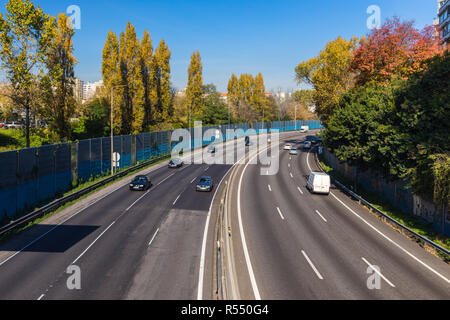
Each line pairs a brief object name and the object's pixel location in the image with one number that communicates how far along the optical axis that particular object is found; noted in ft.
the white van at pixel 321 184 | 98.27
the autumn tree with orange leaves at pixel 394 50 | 117.70
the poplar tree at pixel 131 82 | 159.02
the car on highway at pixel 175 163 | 145.48
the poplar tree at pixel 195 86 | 251.80
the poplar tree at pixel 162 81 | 197.16
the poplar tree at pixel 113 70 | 154.51
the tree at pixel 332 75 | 166.50
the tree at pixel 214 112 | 263.90
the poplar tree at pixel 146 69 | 184.65
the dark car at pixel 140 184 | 100.58
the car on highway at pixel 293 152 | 192.58
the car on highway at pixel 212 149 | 193.93
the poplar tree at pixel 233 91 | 370.94
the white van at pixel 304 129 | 348.69
